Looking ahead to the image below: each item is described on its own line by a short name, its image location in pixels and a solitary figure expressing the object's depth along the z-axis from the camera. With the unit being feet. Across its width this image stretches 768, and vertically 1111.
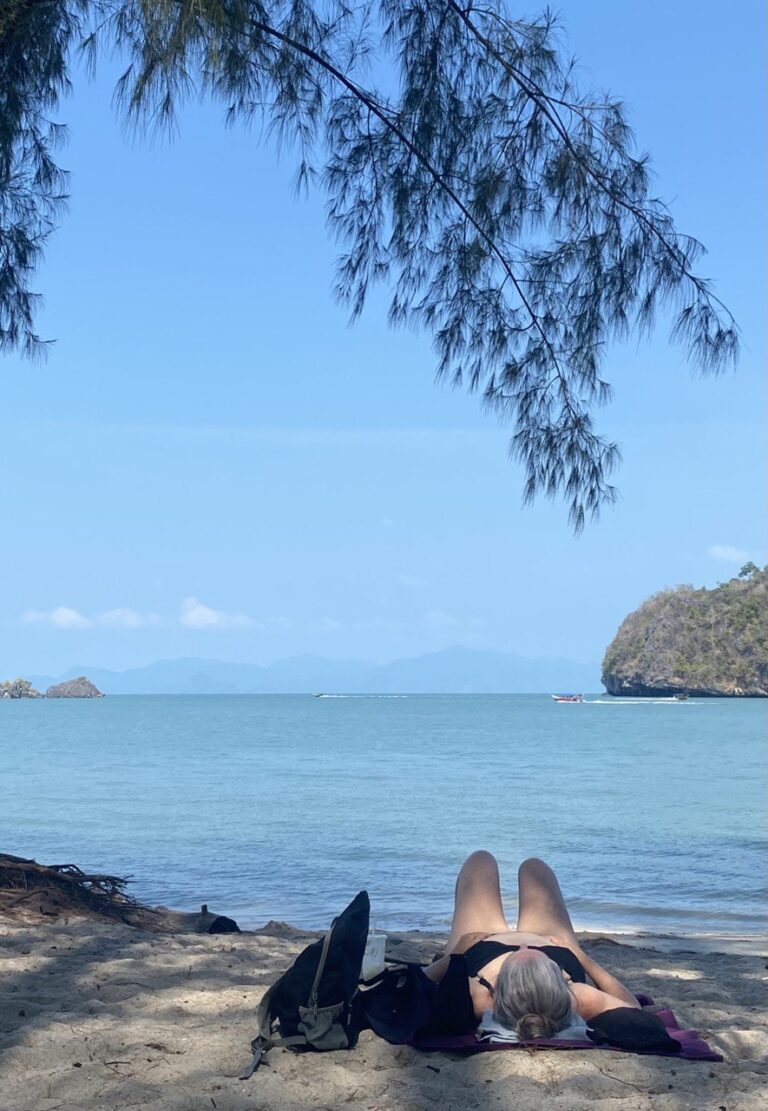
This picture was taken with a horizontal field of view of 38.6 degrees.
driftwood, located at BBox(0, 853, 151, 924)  21.30
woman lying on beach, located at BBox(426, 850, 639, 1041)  11.51
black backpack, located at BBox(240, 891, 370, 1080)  11.37
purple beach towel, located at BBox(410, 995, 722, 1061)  11.22
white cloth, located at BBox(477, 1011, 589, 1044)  11.44
